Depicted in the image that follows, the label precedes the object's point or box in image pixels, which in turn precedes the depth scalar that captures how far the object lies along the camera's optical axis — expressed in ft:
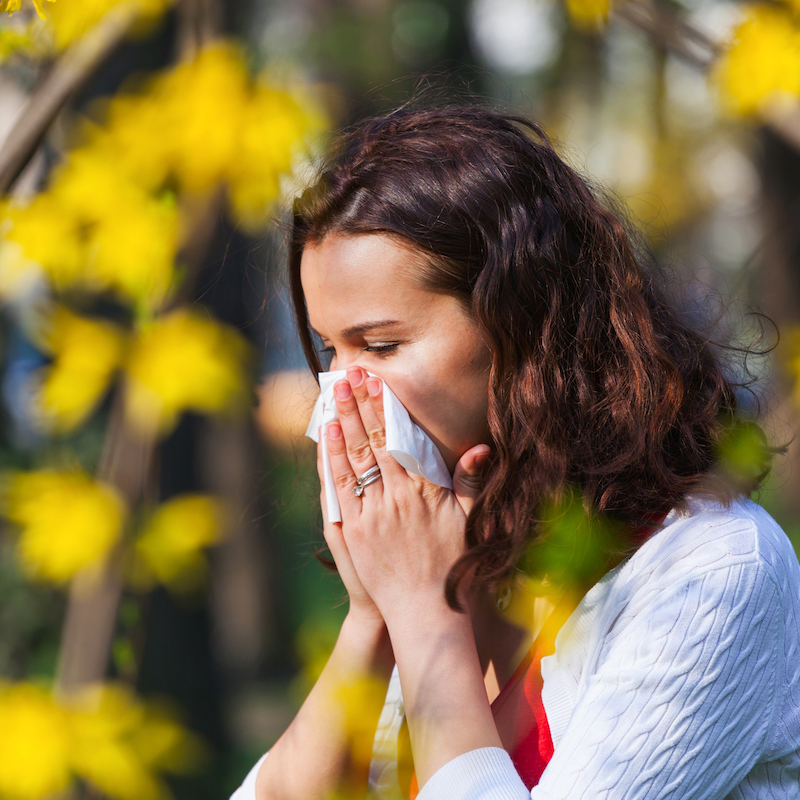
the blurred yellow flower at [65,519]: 13.13
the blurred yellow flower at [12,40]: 12.65
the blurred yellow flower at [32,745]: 12.95
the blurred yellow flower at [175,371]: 13.05
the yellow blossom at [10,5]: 12.36
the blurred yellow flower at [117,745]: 13.11
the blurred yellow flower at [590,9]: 13.07
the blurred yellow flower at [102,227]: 12.99
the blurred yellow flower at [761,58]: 13.20
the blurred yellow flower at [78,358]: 13.11
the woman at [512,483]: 12.21
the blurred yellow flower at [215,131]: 12.95
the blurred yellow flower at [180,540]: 13.28
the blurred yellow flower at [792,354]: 13.87
